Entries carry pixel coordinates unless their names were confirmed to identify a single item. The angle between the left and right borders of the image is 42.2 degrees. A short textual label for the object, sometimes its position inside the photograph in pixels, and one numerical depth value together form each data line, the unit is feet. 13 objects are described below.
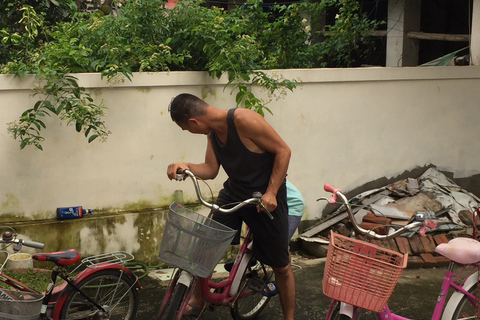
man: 13.37
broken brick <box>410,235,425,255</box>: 21.33
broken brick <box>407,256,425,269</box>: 20.90
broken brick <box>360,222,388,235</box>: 21.54
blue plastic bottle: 19.48
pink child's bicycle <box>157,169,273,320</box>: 12.11
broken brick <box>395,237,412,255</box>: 21.22
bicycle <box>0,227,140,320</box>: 13.06
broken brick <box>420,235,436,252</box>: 21.47
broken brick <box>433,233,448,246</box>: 21.75
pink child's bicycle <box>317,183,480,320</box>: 11.66
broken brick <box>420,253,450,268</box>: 20.97
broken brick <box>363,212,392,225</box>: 21.99
